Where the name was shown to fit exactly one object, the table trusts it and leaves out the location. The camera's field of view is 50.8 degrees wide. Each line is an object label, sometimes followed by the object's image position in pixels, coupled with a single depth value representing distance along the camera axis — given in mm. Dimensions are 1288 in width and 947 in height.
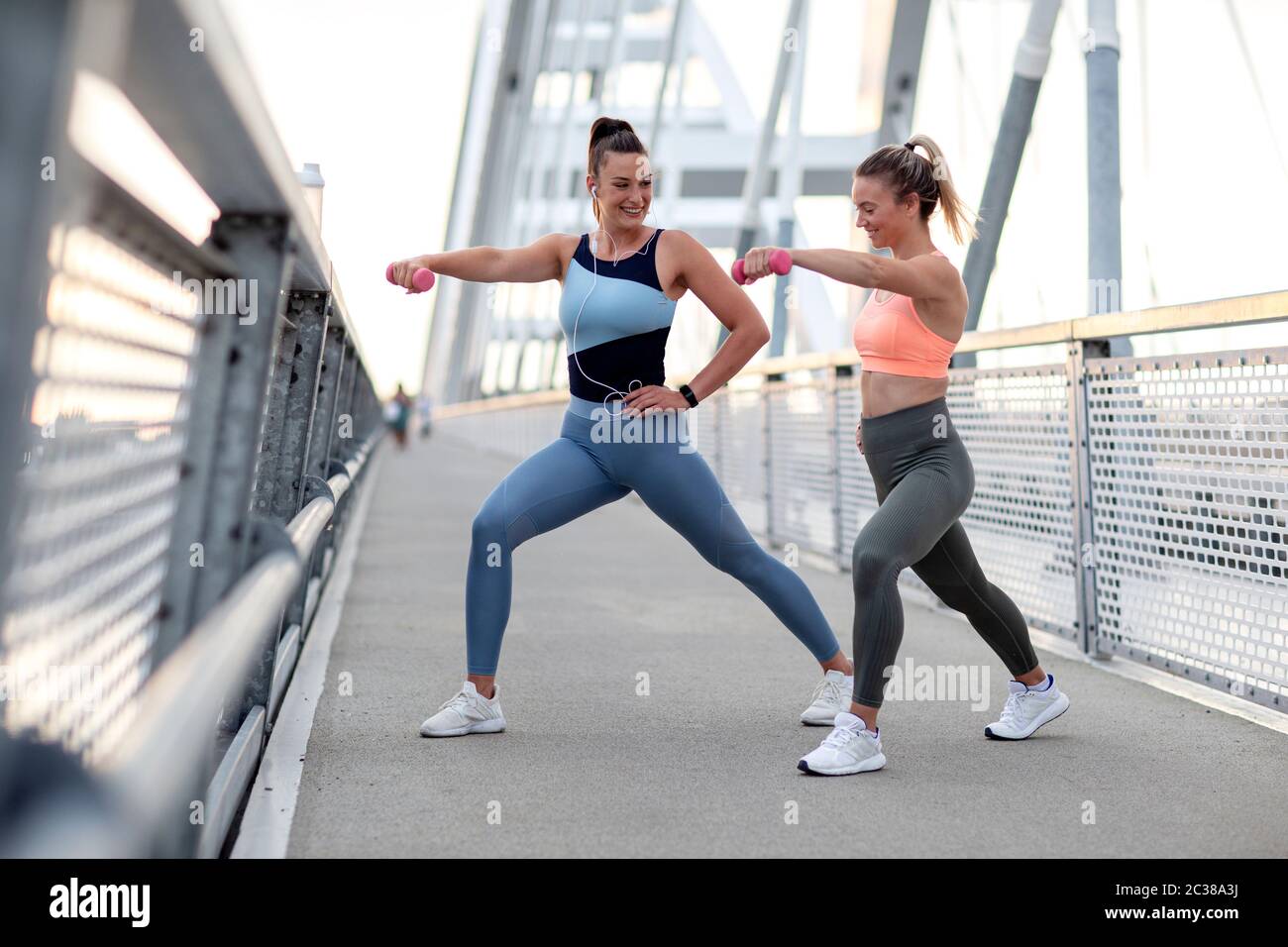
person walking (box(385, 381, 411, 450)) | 33750
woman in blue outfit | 3842
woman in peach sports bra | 3486
